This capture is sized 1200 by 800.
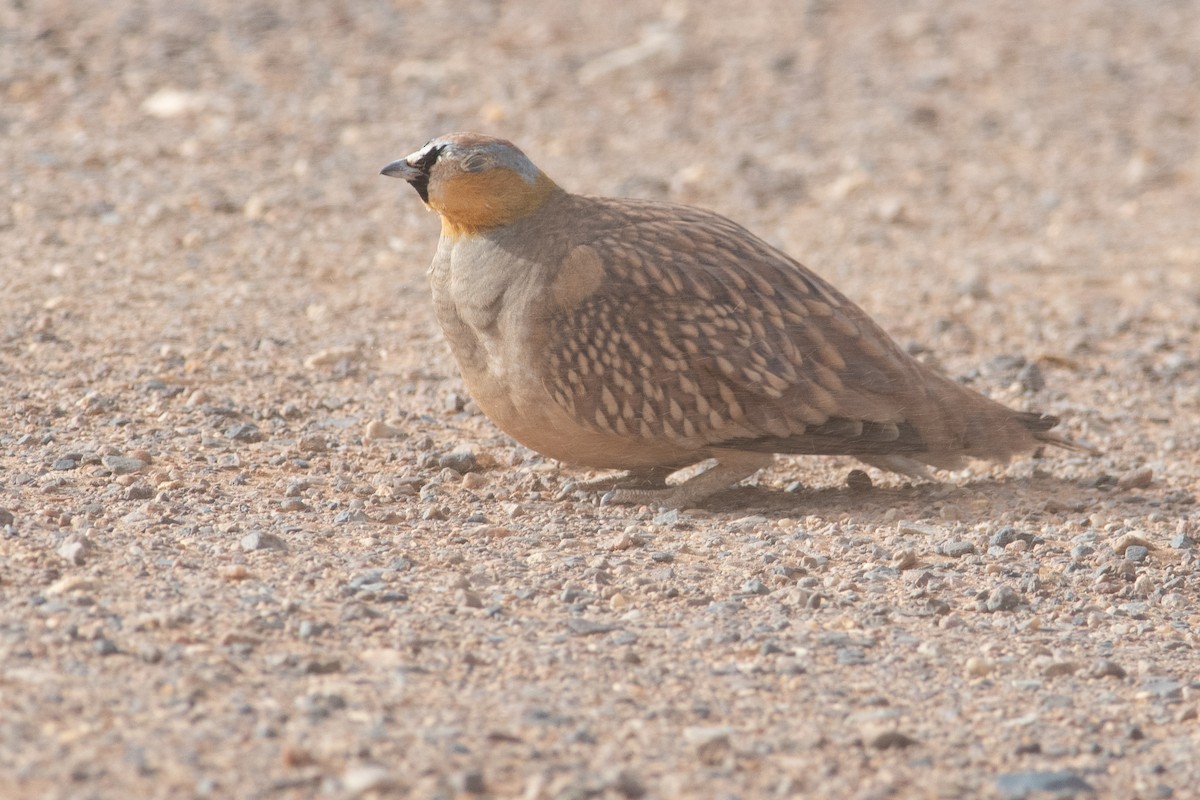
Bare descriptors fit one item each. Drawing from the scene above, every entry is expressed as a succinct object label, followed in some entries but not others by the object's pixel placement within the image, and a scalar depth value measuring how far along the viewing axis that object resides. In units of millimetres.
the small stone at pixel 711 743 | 7937
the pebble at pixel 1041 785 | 7824
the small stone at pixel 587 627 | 9398
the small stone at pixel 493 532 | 11110
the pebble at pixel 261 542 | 10219
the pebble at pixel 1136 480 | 13078
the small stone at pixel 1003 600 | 10328
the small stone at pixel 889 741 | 8195
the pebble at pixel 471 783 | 7348
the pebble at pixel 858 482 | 12987
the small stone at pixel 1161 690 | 9078
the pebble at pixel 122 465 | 11656
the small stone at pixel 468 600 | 9609
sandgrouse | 11703
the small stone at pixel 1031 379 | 15547
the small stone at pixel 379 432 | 13227
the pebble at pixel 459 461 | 12633
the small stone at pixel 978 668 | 9250
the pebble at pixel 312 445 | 12742
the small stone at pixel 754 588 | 10297
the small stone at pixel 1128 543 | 11359
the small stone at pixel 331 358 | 14773
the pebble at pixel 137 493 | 11117
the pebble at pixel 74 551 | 9547
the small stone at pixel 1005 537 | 11453
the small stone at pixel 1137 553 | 11234
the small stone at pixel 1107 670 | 9328
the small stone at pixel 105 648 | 8336
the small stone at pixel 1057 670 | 9359
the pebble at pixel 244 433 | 12789
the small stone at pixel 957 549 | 11195
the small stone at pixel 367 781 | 7242
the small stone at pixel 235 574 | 9633
